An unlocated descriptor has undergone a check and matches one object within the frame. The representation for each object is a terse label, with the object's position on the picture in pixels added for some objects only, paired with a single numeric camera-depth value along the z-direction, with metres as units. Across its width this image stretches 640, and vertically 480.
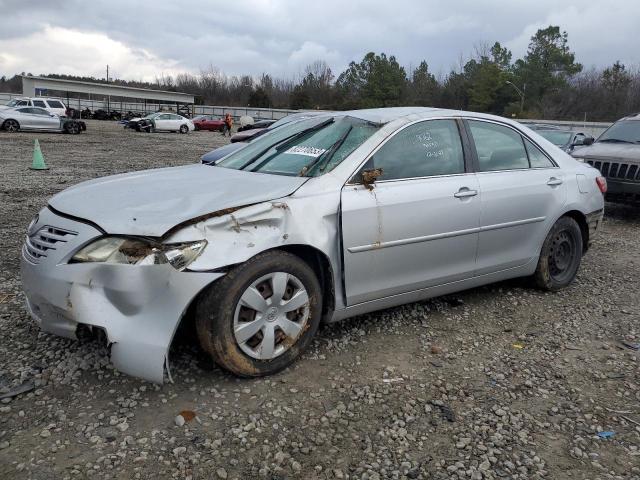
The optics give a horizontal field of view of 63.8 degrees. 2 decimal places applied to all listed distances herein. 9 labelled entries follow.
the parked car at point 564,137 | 11.18
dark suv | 7.98
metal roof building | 57.06
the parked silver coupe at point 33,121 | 24.53
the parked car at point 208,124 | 46.22
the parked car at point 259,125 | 17.85
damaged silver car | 2.66
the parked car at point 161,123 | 35.66
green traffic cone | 12.32
